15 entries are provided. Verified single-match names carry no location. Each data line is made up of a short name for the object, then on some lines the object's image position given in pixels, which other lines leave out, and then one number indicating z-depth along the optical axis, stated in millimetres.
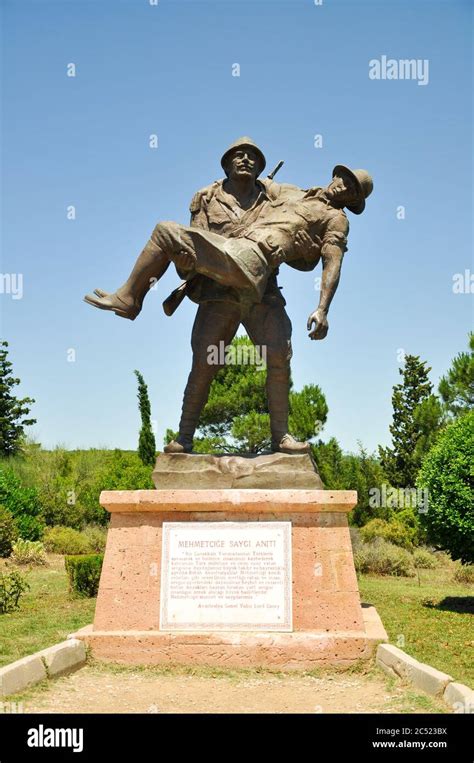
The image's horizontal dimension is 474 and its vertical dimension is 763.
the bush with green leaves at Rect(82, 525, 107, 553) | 14117
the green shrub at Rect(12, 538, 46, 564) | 12586
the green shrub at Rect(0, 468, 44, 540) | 14008
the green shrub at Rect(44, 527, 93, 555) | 14133
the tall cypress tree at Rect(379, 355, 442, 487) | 20531
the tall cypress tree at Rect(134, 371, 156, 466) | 17250
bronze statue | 5445
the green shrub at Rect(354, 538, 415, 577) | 12406
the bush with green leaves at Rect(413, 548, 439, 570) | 13547
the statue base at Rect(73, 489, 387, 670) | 4617
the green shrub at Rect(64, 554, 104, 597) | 9234
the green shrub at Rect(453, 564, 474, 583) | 11711
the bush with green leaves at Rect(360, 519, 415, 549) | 14964
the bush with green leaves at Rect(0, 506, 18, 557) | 12477
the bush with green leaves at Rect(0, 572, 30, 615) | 8133
